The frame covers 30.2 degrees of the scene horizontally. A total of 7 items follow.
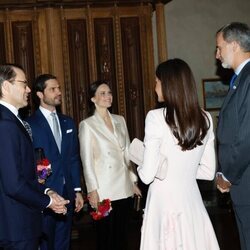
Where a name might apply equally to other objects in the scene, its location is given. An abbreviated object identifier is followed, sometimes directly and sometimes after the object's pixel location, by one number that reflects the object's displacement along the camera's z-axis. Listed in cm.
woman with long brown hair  259
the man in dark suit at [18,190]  241
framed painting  741
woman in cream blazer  400
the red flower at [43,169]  323
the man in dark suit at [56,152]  385
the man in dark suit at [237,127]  253
